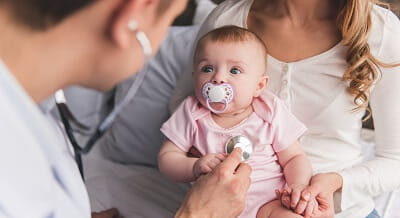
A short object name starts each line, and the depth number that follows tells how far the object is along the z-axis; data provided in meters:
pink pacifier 1.16
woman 1.21
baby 1.18
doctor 0.68
